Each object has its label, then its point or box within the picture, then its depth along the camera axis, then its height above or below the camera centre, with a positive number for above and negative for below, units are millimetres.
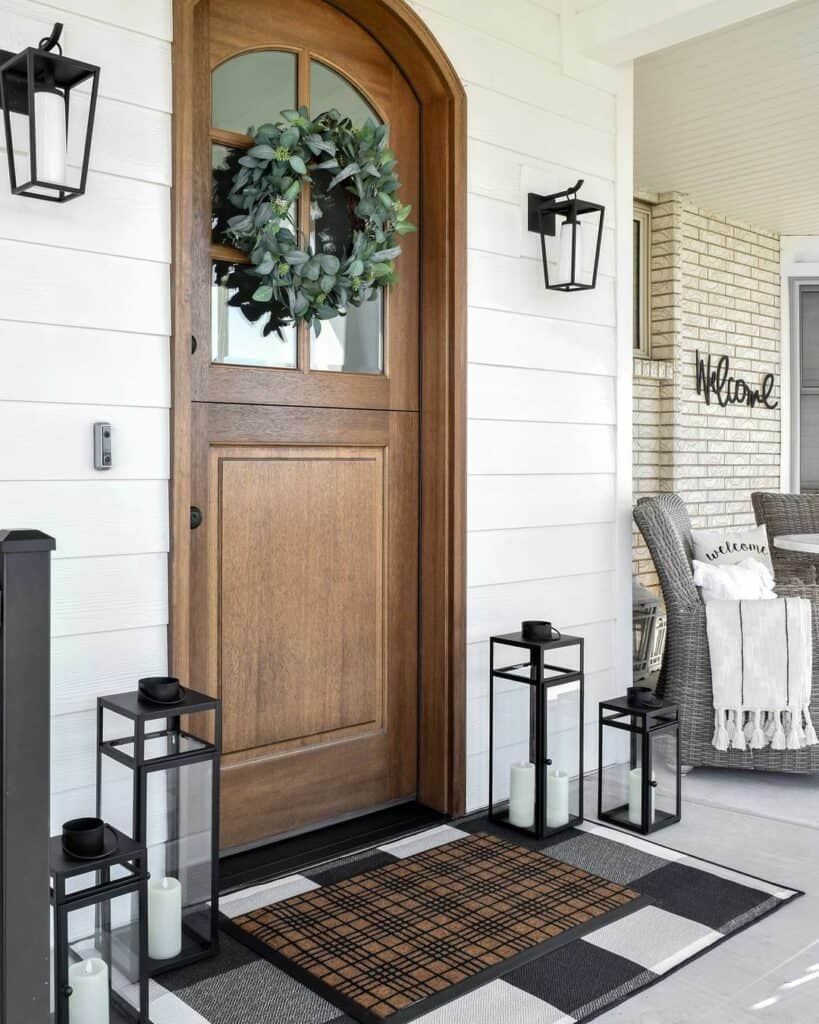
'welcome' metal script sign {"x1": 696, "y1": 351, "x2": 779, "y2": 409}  5855 +647
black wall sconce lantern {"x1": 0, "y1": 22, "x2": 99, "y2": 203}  1879 +737
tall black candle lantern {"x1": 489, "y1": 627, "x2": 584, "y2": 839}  2797 -757
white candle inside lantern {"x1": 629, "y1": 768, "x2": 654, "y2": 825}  2811 -877
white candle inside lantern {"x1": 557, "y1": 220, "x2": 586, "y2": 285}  3062 +746
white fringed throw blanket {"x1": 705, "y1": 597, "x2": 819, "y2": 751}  3156 -591
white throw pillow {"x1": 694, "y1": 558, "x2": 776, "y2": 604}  3426 -323
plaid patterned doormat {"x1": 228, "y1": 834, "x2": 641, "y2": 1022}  1983 -980
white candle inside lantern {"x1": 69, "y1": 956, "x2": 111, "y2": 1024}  1719 -889
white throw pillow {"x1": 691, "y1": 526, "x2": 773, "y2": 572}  3881 -226
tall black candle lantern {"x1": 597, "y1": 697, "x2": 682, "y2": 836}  2801 -834
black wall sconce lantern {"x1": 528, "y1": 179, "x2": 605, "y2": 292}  3039 +807
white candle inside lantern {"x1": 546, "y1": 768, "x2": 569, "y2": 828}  2797 -870
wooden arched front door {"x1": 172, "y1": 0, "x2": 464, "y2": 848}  2486 +25
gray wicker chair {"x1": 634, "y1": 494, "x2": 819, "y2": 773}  3219 -591
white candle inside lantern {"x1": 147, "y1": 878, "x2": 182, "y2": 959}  2045 -902
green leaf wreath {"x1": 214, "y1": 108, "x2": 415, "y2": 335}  2480 +726
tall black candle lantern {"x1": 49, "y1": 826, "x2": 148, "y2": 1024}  1717 -856
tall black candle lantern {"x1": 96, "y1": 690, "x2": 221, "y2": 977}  2025 -701
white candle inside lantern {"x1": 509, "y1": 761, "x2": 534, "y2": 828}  2805 -862
